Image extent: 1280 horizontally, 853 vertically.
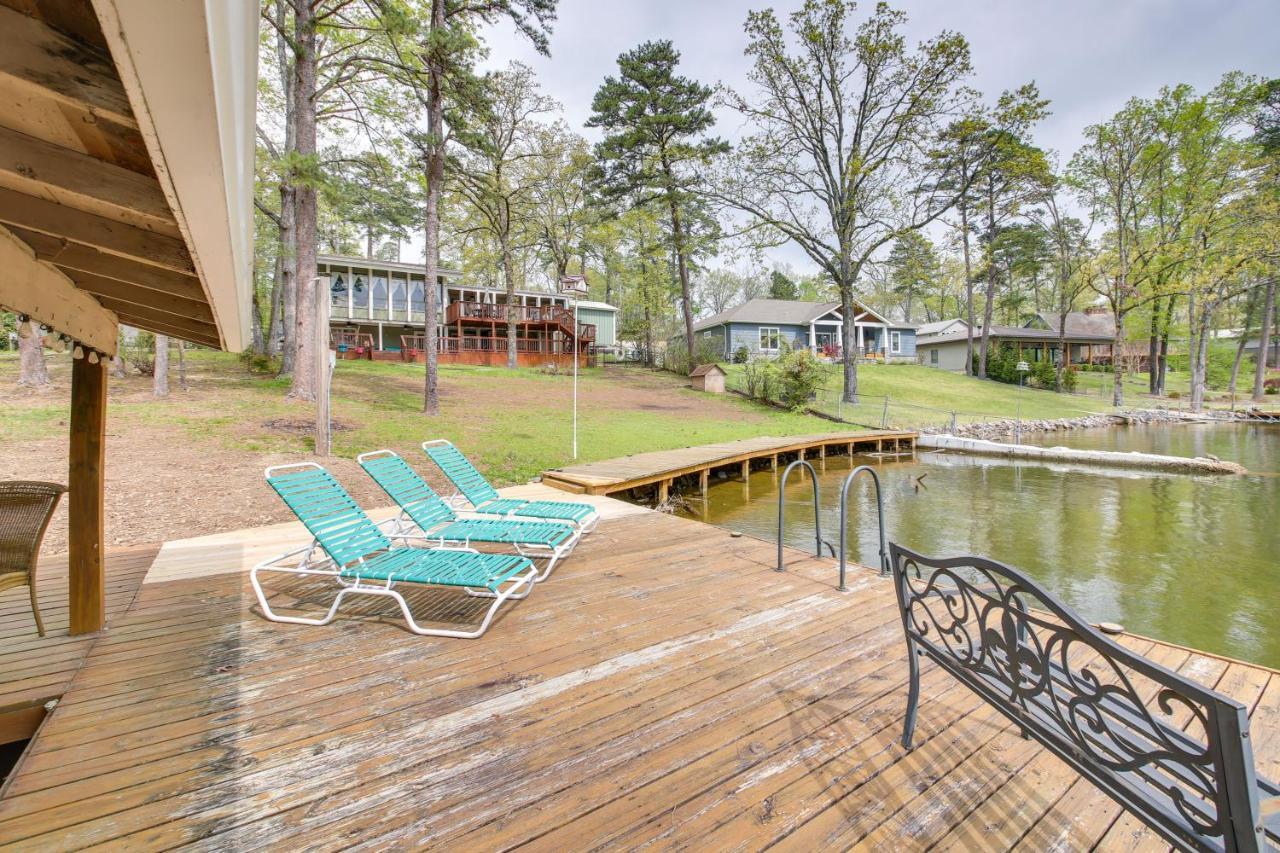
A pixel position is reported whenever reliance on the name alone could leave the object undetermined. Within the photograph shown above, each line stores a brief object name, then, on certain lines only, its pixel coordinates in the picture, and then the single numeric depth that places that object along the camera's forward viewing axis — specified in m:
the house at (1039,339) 36.28
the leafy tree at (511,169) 21.62
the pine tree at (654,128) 22.86
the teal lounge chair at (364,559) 3.29
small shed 23.02
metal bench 1.14
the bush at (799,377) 19.52
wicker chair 2.98
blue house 34.25
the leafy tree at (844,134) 18.73
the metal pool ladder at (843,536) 3.66
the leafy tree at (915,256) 20.88
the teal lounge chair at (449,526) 4.38
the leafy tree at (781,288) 43.19
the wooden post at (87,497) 3.05
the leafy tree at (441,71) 11.09
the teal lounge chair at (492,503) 5.23
